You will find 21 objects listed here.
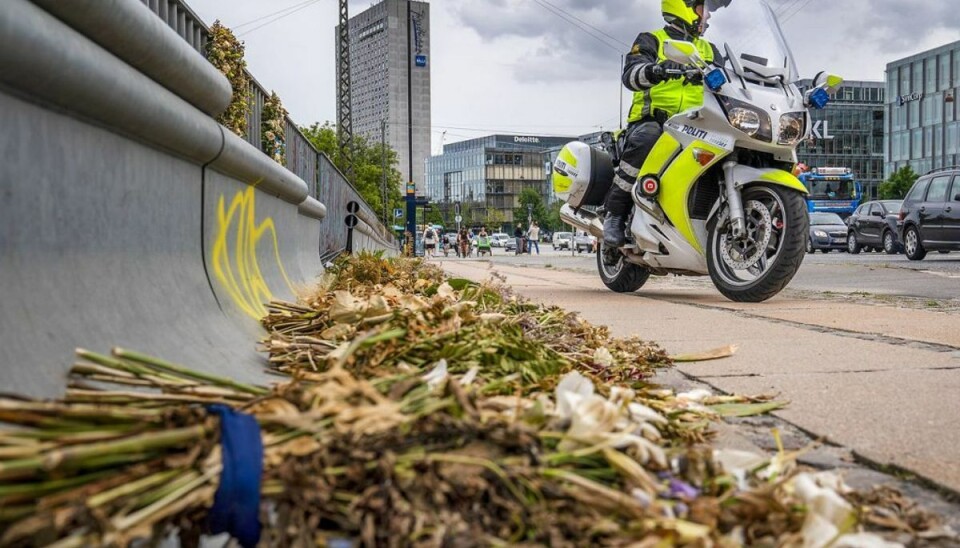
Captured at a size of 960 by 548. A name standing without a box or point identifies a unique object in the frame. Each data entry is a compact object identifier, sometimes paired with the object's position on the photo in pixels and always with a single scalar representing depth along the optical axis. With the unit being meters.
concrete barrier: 1.44
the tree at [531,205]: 131.12
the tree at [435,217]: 133.93
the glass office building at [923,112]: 83.94
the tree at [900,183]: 67.81
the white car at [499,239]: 95.32
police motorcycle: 6.25
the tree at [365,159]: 63.75
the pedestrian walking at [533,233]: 49.82
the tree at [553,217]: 138.27
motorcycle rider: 7.11
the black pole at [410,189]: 45.59
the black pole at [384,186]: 59.59
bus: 47.78
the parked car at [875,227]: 25.72
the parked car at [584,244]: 62.50
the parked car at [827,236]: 33.94
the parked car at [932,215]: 19.22
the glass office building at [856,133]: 106.25
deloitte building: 156.50
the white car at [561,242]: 73.44
